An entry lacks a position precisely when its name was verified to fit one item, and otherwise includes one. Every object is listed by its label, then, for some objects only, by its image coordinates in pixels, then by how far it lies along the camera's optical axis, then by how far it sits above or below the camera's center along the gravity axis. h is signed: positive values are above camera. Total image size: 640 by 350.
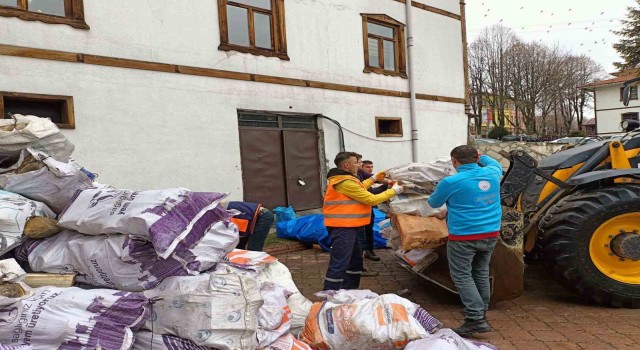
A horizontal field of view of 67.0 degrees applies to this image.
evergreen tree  30.48 +5.82
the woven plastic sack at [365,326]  3.12 -1.17
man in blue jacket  3.76 -0.62
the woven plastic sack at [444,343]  2.93 -1.23
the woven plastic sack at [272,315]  2.94 -1.04
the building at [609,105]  37.84 +2.33
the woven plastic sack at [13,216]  3.05 -0.32
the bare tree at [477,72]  37.53 +5.38
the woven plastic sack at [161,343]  2.70 -1.03
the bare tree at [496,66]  37.22 +5.75
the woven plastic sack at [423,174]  4.59 -0.29
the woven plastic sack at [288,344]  2.96 -1.19
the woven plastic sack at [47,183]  3.41 -0.11
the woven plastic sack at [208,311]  2.69 -0.87
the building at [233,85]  6.86 +1.25
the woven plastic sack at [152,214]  2.75 -0.33
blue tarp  7.50 -1.27
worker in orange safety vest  4.45 -0.58
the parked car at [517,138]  23.69 +0.03
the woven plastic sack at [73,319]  2.50 -0.82
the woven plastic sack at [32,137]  3.56 +0.23
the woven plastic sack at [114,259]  2.88 -0.60
